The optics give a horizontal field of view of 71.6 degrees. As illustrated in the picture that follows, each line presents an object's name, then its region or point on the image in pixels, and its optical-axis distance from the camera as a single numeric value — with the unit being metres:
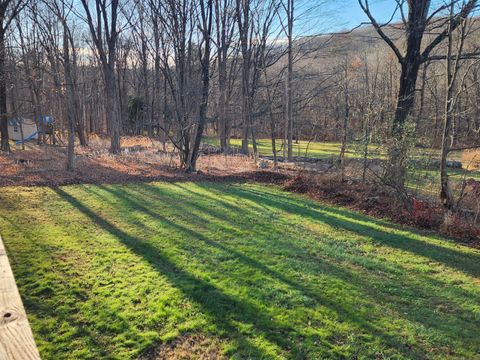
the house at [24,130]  21.54
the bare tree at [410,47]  8.09
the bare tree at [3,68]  12.70
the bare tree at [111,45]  14.96
